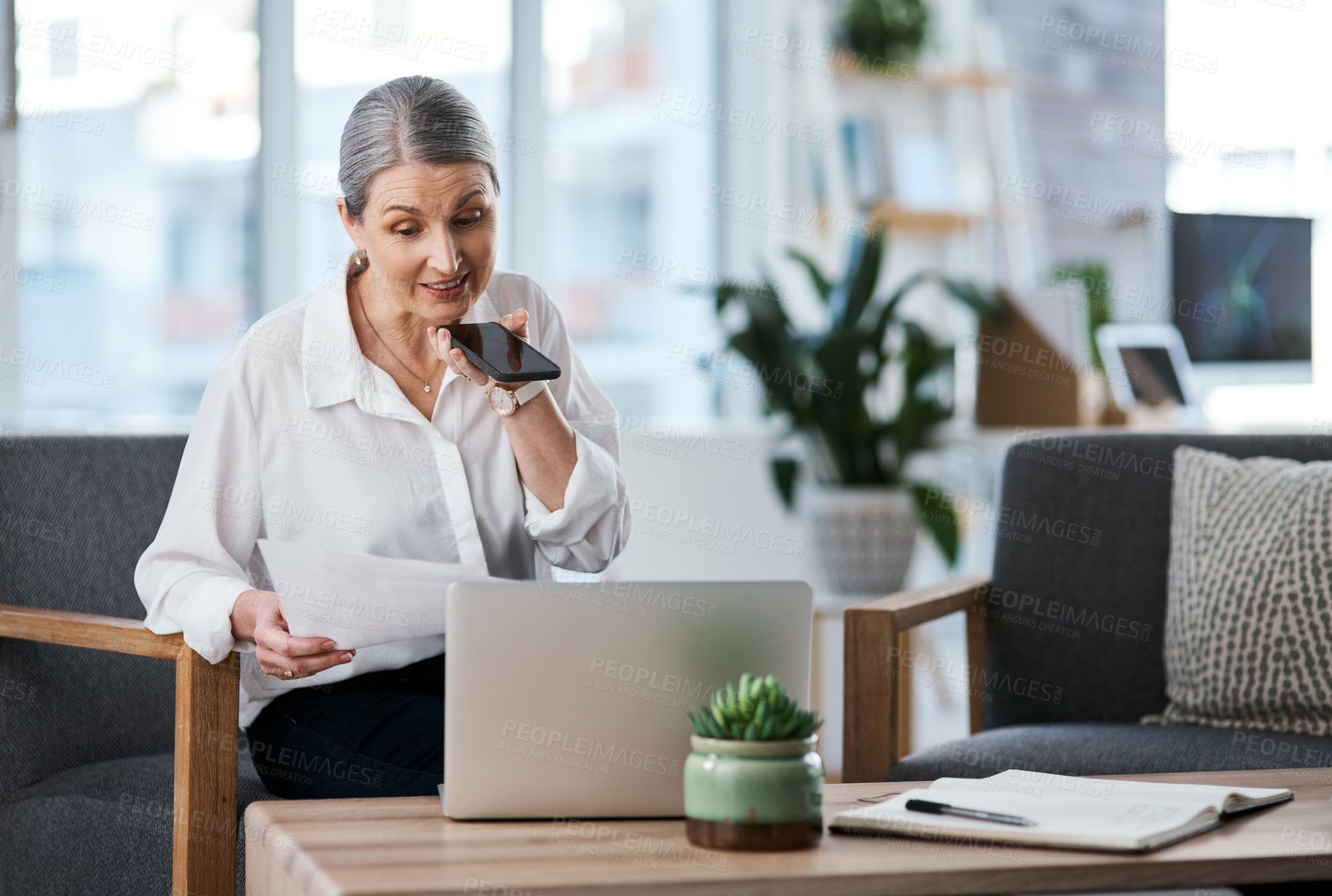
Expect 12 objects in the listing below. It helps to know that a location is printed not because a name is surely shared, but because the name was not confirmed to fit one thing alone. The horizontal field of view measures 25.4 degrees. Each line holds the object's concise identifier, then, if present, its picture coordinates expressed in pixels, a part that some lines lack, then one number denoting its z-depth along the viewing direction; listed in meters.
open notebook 2.59
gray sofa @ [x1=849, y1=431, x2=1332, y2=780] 3.68
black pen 2.62
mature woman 3.11
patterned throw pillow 3.45
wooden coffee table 2.51
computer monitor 6.21
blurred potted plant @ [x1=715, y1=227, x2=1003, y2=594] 5.11
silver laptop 2.64
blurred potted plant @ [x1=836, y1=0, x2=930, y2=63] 6.36
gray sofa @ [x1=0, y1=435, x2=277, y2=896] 3.15
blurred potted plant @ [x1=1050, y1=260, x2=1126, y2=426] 5.72
